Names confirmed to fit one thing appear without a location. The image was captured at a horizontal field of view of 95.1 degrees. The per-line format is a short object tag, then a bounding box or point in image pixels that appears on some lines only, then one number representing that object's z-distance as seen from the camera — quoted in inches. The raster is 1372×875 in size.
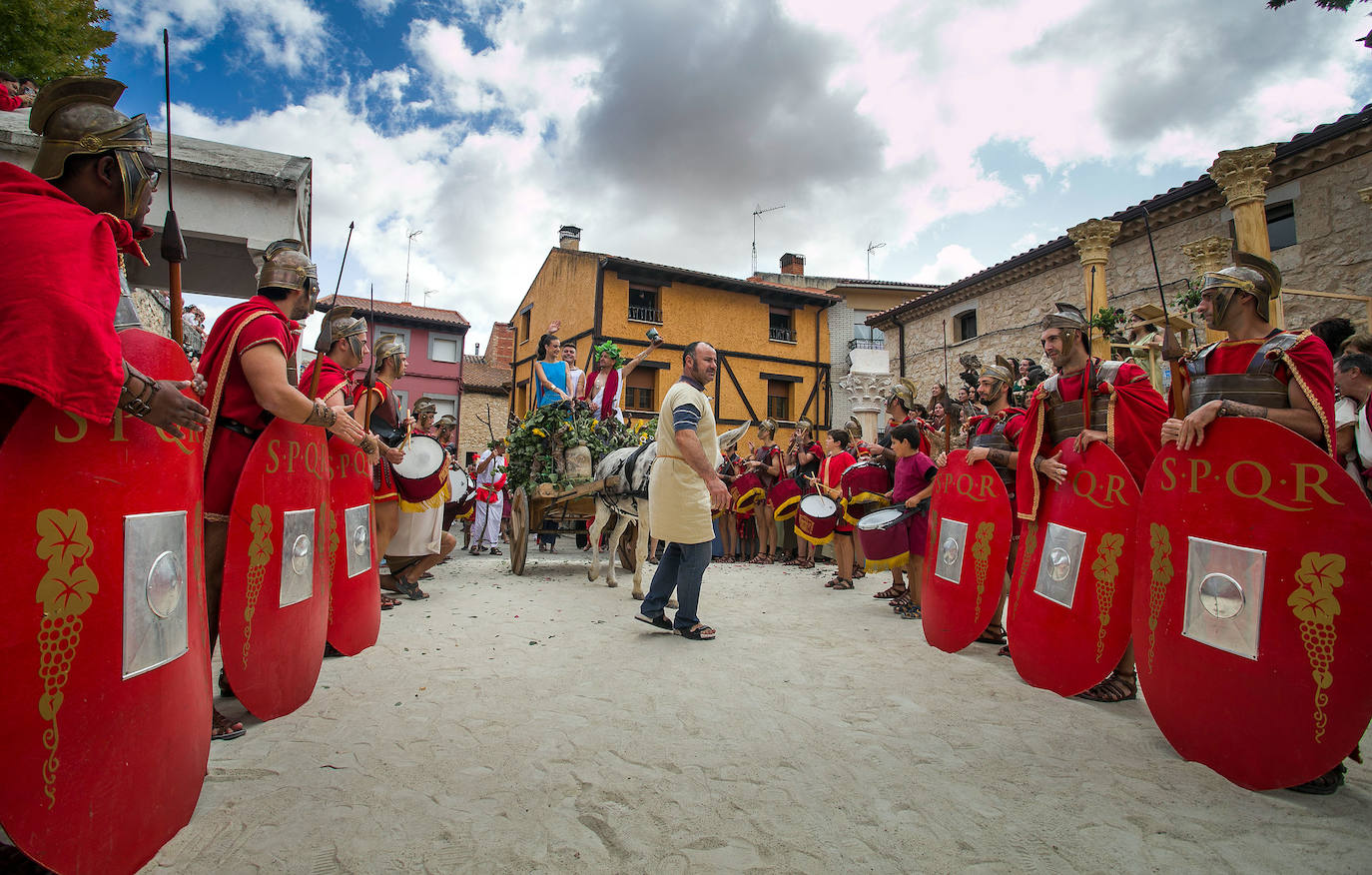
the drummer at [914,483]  216.5
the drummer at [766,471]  394.9
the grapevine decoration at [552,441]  286.7
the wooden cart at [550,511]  278.1
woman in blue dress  302.8
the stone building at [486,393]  1096.8
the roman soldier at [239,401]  93.3
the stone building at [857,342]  906.1
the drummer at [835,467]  293.6
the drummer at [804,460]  362.9
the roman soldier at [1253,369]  92.6
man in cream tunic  166.9
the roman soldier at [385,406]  176.6
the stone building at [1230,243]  367.6
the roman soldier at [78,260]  53.1
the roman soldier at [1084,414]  128.3
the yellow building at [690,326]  815.7
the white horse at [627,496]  249.1
